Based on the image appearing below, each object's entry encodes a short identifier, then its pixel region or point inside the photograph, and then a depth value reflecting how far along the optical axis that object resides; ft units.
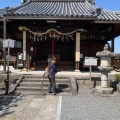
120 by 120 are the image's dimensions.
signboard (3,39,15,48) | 20.14
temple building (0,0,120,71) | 26.13
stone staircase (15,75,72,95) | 20.41
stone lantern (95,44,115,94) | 19.88
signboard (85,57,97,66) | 22.09
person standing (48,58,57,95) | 19.37
